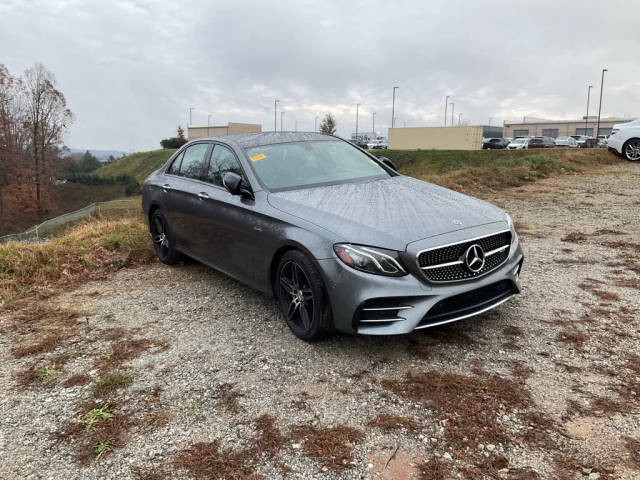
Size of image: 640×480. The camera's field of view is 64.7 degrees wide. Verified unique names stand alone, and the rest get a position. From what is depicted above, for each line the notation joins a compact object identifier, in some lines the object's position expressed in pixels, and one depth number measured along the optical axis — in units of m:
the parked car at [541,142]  55.63
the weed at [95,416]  2.96
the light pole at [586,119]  98.12
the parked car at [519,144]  55.97
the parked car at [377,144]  77.87
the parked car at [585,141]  54.35
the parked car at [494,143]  63.94
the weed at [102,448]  2.68
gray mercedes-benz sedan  3.35
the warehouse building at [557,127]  102.25
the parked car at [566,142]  57.69
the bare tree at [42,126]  56.12
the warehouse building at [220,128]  76.61
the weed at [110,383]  3.31
